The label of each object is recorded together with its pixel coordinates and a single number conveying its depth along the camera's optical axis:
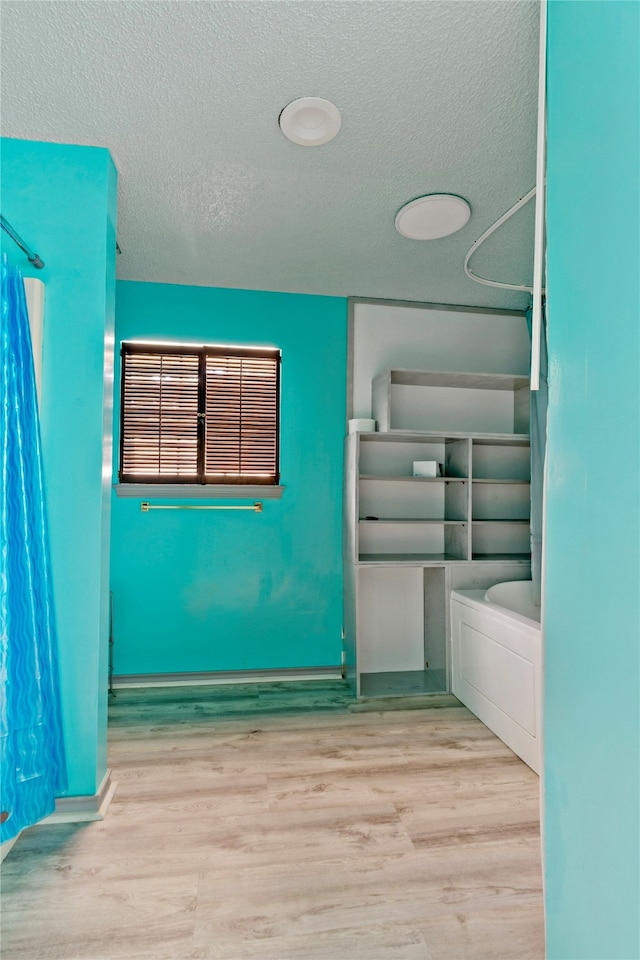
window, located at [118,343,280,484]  3.21
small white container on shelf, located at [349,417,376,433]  3.18
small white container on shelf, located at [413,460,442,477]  3.21
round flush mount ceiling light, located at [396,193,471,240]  2.26
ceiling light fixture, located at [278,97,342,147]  1.71
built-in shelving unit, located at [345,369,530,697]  3.18
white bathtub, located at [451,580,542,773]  2.23
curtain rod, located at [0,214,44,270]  1.60
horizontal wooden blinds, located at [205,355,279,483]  3.28
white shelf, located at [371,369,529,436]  3.37
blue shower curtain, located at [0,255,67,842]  1.56
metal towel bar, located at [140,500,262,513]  3.14
